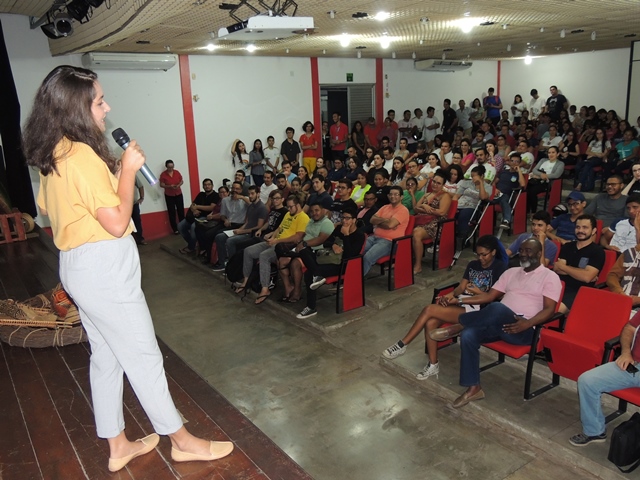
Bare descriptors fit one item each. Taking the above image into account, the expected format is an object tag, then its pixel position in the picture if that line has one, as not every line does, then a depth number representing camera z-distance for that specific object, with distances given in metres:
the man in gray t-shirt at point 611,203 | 5.58
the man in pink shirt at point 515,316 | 3.70
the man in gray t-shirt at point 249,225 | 7.09
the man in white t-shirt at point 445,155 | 8.82
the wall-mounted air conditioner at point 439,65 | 12.66
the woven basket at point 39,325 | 3.41
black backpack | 2.86
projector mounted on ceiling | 4.47
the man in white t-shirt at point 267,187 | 8.54
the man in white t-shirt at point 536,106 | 13.54
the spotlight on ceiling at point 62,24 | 6.26
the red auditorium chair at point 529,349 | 3.63
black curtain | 7.77
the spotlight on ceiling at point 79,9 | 5.88
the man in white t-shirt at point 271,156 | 10.66
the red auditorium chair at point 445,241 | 6.21
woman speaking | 1.68
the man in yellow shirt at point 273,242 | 6.05
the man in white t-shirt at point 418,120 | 12.80
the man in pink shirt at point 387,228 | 5.85
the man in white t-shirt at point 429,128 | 12.84
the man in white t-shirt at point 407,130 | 12.33
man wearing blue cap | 5.08
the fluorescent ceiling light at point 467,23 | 7.06
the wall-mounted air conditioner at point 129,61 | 8.63
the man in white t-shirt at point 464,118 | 13.29
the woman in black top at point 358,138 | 11.68
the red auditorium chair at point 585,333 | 3.38
